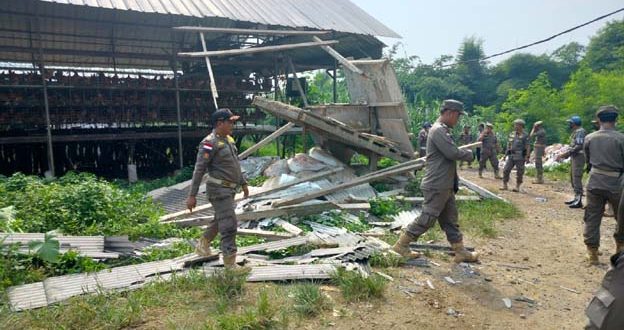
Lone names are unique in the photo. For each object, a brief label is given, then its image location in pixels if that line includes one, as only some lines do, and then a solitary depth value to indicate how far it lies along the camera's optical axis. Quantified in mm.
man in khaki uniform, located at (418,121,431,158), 14772
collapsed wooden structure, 10906
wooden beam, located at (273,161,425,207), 7632
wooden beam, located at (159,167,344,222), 7398
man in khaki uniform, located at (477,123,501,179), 12916
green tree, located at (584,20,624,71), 33281
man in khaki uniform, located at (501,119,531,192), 11219
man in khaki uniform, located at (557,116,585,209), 9102
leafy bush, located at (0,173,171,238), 6238
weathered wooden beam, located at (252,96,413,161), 8750
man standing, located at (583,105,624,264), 5605
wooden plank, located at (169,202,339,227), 7125
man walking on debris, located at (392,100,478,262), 5176
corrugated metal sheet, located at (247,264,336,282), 4672
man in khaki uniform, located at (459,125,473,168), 16188
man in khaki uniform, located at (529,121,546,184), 12273
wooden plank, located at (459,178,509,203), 9433
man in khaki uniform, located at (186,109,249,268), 4922
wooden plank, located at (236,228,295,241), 6492
